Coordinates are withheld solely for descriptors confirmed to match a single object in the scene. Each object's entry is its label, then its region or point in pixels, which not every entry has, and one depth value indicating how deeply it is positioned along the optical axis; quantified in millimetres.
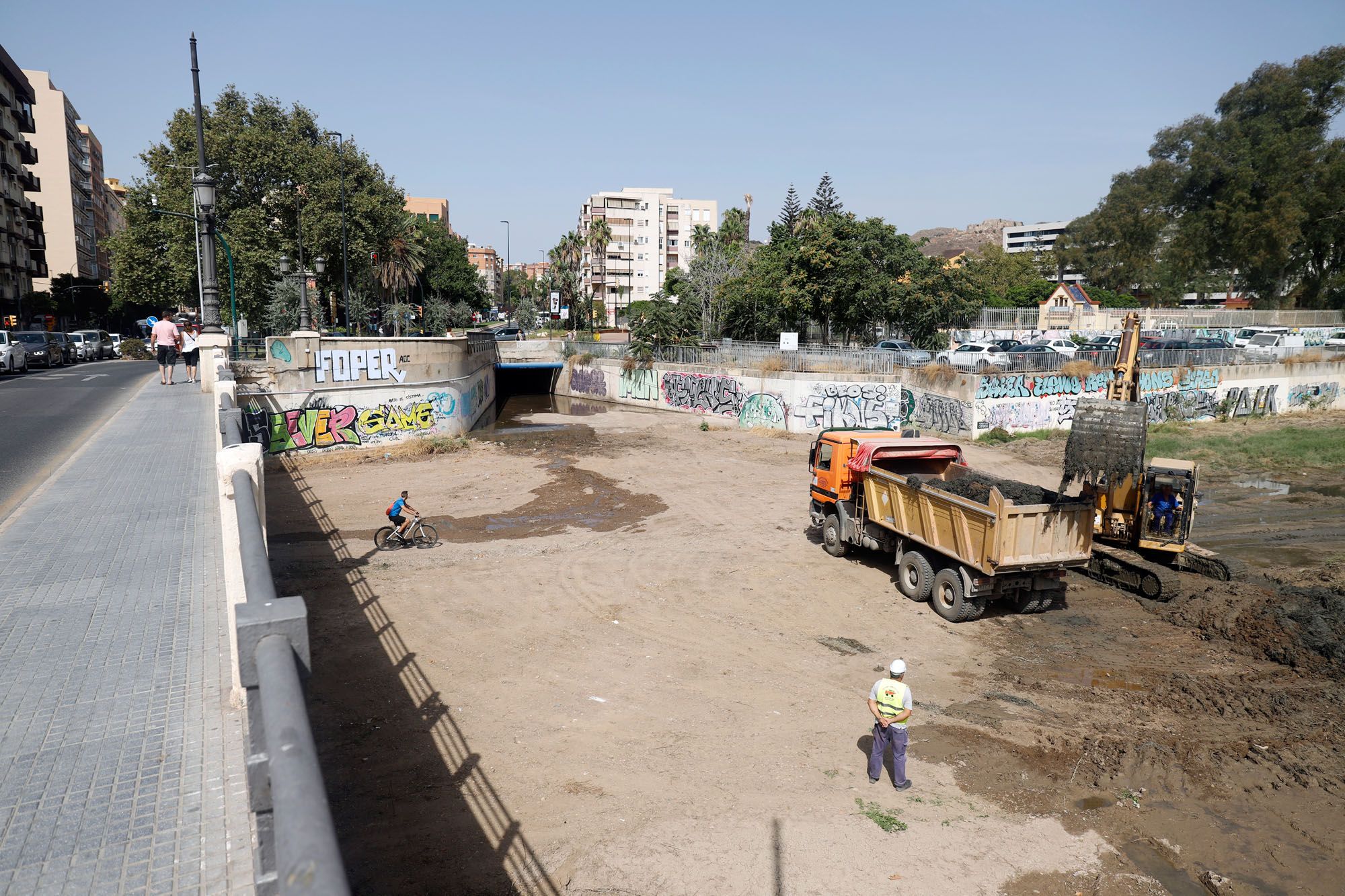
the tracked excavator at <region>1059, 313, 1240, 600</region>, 14227
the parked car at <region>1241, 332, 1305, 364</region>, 40062
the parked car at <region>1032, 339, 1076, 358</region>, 44844
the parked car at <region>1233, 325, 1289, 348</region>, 47344
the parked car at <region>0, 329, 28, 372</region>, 32375
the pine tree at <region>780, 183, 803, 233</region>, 73625
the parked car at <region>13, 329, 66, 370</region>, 36656
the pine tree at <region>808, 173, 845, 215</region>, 63812
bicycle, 18391
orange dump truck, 12977
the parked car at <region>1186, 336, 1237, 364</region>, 38000
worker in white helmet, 8672
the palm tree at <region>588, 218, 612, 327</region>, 89625
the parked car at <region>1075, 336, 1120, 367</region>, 36281
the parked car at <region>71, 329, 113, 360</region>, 47531
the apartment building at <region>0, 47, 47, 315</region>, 61375
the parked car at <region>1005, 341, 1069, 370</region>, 34781
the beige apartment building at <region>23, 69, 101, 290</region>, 80438
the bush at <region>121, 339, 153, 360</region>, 47719
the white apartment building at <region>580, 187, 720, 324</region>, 113125
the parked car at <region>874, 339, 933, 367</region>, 35844
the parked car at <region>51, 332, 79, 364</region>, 42156
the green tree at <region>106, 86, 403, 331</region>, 45344
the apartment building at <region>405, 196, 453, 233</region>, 158375
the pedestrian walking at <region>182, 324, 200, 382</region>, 25562
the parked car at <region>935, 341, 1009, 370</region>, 34094
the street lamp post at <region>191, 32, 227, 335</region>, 17250
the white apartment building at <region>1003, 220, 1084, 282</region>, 180862
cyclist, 17844
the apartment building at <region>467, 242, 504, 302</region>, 177125
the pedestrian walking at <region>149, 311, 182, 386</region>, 24578
